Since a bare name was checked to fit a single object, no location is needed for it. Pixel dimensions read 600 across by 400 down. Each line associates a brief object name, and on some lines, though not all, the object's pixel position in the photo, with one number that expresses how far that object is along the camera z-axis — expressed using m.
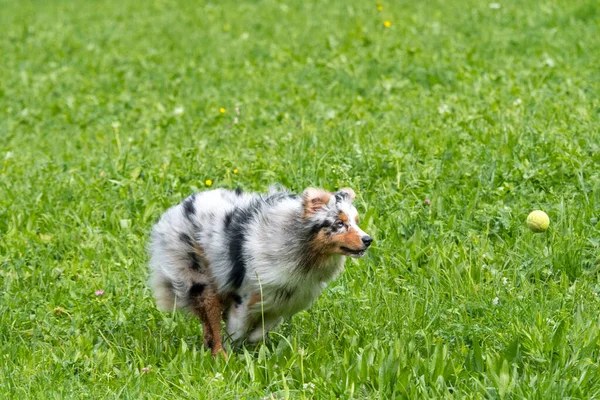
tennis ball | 11.73
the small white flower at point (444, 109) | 17.23
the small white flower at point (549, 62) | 19.98
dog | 10.37
